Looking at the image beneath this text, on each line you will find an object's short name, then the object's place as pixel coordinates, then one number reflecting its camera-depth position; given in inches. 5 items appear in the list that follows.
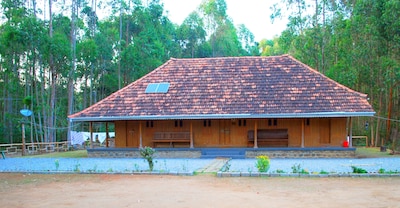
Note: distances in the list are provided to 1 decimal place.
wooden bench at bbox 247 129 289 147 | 763.4
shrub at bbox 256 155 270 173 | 479.5
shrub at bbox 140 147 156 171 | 520.4
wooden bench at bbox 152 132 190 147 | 772.6
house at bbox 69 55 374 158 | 728.3
